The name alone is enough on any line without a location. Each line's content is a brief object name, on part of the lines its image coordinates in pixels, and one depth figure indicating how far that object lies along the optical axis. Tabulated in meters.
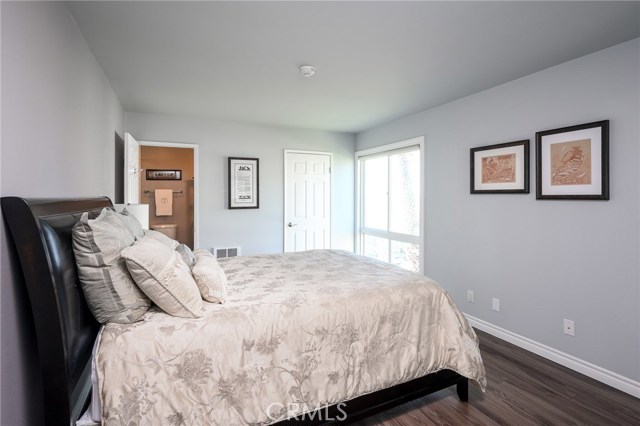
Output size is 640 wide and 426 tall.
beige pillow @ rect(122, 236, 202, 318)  1.42
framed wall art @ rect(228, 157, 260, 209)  4.61
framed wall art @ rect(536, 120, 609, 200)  2.39
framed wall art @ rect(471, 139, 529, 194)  2.94
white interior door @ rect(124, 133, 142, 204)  3.19
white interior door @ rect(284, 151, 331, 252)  5.01
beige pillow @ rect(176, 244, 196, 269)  2.06
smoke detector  2.63
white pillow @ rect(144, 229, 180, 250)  2.15
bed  1.12
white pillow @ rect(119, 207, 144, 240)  1.80
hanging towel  5.75
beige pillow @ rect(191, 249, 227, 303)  1.72
